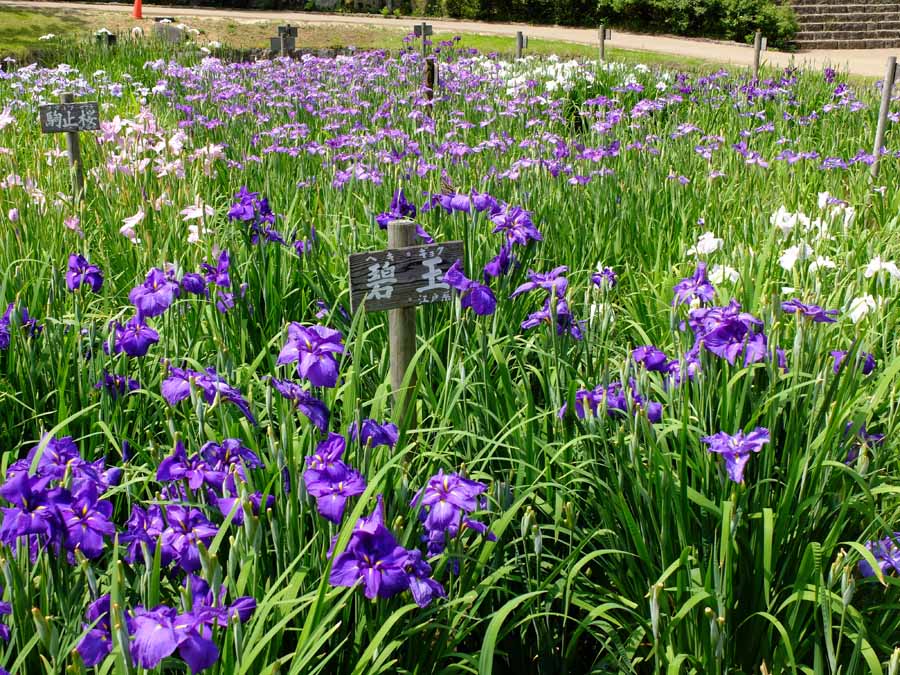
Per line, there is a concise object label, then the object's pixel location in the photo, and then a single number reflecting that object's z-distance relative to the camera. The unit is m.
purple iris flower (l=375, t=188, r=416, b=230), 2.99
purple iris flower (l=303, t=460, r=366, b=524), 1.55
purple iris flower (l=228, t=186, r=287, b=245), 3.18
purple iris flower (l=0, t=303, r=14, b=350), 2.43
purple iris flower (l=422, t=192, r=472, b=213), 2.96
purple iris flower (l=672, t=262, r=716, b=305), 2.41
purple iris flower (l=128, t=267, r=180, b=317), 2.23
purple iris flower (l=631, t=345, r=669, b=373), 2.20
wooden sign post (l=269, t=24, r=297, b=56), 11.11
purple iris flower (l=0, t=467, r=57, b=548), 1.47
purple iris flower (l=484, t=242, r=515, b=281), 2.73
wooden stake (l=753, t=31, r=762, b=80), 9.29
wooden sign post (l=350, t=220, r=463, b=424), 2.35
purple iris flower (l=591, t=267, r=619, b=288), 2.69
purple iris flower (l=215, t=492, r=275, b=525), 1.66
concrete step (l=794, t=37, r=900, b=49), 20.98
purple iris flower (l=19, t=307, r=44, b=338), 2.67
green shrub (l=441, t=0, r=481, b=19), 23.70
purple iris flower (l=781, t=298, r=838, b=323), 2.05
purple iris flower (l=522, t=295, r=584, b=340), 2.27
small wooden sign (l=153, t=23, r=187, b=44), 13.99
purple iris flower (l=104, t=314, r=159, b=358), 2.19
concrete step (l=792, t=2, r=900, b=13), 22.44
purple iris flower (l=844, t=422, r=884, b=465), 2.18
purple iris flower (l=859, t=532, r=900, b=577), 1.88
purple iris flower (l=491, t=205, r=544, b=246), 2.87
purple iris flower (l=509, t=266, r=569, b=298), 2.35
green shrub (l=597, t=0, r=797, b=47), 20.66
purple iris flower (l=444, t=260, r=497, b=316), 2.33
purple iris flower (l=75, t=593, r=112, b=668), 1.37
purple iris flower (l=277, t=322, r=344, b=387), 1.77
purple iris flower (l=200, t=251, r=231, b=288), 2.77
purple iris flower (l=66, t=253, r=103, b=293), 2.66
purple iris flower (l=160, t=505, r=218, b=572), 1.59
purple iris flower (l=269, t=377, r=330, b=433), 1.74
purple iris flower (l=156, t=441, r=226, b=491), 1.69
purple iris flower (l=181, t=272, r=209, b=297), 2.41
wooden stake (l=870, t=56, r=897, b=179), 5.46
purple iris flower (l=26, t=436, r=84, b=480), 1.65
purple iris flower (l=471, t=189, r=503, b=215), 3.03
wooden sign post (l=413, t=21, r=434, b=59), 10.33
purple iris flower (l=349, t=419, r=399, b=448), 1.79
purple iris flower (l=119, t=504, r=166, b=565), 1.60
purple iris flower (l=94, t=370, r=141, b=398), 2.35
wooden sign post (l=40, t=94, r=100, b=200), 5.01
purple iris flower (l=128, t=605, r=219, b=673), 1.23
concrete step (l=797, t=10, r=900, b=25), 22.07
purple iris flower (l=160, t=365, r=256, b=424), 1.82
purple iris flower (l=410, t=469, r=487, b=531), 1.62
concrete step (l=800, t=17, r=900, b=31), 21.72
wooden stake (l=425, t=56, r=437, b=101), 7.40
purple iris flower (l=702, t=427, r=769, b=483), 1.82
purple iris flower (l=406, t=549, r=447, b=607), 1.51
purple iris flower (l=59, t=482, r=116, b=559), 1.54
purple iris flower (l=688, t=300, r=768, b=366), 2.04
